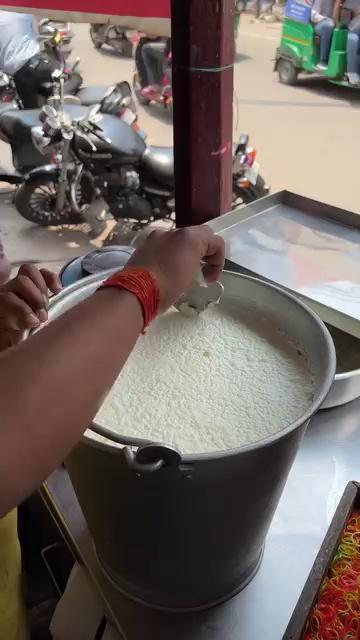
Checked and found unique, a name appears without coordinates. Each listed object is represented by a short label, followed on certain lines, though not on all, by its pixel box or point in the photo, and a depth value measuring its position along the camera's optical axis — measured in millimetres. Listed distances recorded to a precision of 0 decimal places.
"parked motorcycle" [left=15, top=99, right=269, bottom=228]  3225
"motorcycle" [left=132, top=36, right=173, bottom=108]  5719
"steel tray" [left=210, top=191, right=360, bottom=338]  1142
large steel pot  556
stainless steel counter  807
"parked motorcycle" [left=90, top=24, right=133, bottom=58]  8281
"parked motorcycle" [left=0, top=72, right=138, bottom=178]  3629
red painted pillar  1139
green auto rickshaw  5859
